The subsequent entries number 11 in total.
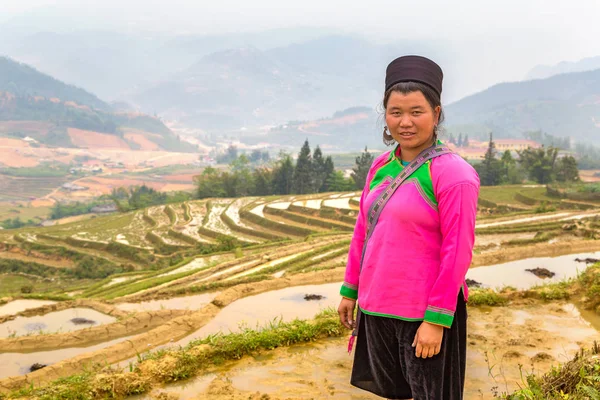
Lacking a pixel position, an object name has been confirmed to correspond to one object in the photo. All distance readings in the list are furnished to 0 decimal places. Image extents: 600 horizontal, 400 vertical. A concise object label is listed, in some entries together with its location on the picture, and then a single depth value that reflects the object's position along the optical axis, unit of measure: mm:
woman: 2223
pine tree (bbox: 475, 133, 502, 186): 43775
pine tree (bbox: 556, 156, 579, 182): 38531
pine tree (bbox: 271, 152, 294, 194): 49094
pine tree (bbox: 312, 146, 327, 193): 48594
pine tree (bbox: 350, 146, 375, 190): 48094
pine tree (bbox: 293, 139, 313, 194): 47781
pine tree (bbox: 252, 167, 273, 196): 50062
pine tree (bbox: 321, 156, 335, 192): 49081
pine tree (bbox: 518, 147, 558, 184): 40594
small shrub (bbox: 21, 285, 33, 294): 11309
